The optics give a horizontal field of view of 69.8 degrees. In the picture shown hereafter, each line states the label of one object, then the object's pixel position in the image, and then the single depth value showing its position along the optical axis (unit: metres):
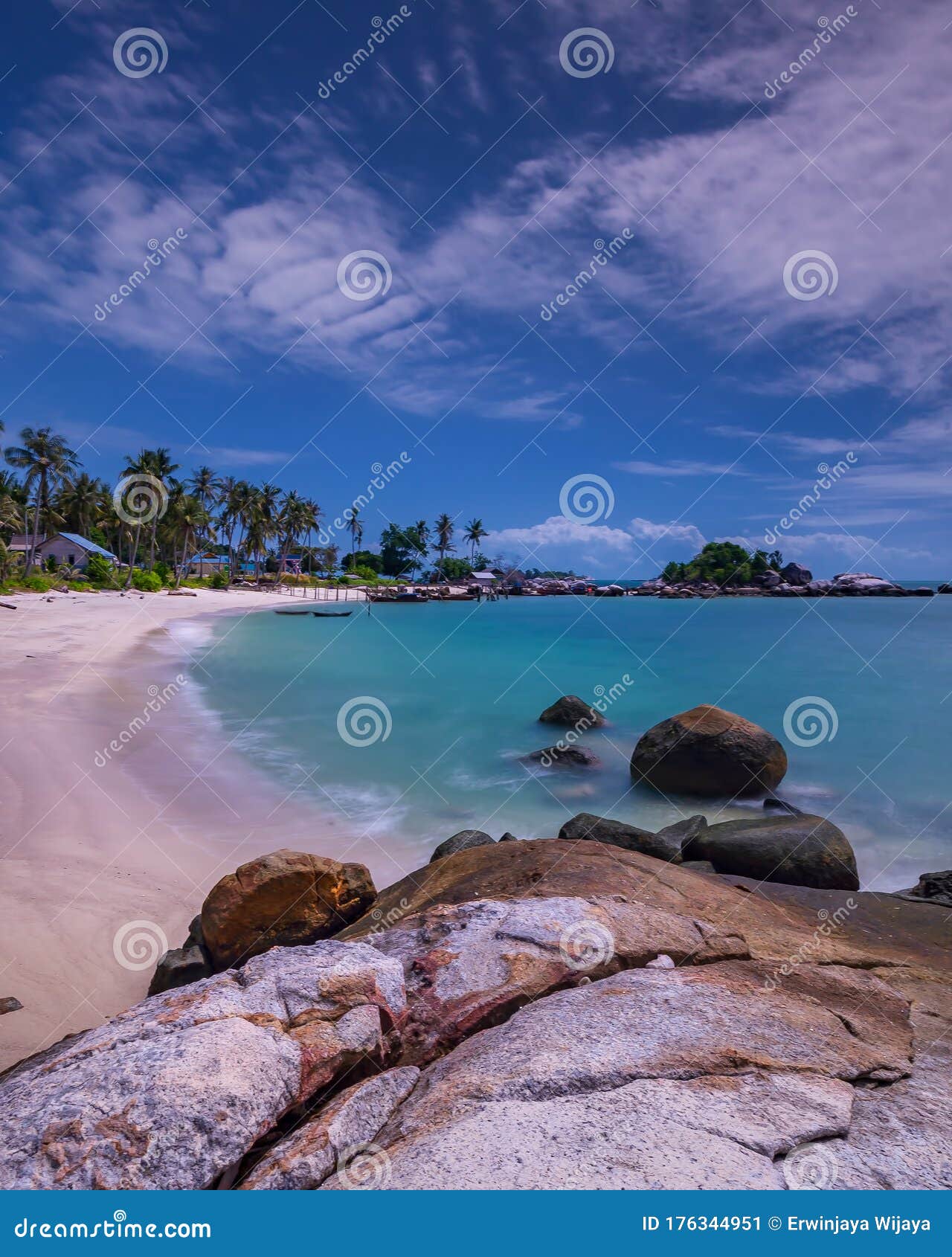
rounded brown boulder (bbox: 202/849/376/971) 6.03
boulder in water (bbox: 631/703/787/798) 13.52
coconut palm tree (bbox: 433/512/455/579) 143.86
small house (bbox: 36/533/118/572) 74.00
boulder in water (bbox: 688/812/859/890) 7.93
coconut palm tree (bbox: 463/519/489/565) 163.12
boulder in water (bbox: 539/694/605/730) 20.28
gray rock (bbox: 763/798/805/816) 13.08
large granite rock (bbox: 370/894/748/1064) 3.82
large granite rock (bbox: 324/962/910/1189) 2.59
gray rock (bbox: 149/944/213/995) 5.84
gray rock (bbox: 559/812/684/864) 8.54
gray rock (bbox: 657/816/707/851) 9.14
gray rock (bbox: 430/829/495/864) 8.77
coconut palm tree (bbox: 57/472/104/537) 75.62
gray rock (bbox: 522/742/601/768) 16.39
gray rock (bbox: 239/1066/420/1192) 2.74
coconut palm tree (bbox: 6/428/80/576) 61.41
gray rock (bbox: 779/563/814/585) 148.38
